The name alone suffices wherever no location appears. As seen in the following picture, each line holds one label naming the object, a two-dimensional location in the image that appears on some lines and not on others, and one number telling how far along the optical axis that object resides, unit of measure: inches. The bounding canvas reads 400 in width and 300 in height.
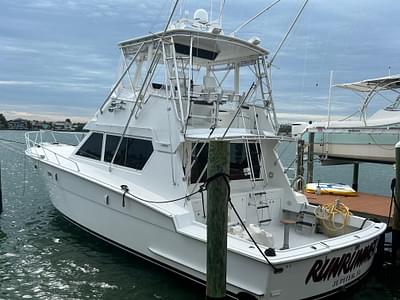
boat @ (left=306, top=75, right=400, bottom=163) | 583.8
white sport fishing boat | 241.6
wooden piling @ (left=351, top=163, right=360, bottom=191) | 644.7
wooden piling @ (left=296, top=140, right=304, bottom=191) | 558.1
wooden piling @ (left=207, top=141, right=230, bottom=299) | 197.0
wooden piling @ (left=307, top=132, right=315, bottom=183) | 578.2
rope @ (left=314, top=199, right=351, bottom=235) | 305.3
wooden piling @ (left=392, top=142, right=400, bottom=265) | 323.6
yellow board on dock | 478.6
